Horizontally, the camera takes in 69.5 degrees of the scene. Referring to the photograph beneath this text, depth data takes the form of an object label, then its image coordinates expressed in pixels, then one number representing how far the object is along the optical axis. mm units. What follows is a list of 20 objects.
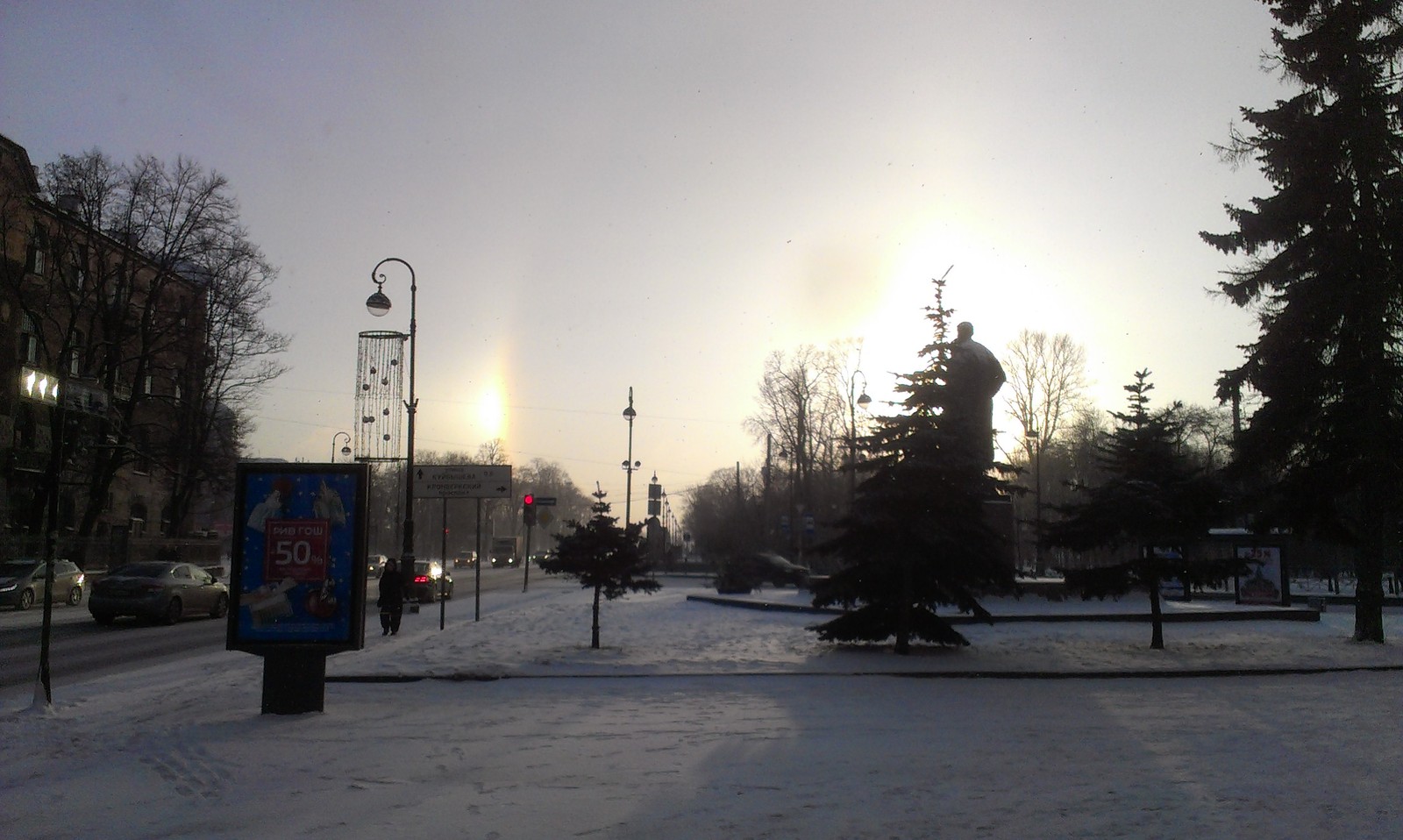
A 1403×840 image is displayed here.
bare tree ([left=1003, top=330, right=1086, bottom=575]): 63438
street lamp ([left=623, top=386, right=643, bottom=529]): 41625
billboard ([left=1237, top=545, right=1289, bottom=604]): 27938
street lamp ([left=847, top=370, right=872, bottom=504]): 55156
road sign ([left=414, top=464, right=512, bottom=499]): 22375
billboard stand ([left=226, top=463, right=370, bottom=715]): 11039
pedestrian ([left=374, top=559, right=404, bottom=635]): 21531
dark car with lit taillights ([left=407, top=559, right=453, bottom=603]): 32406
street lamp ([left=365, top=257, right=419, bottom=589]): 26625
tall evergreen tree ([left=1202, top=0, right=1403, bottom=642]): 20766
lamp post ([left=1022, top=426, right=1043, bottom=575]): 20031
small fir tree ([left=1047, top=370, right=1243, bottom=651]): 18953
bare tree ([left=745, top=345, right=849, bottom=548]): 65438
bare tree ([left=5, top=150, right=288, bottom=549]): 41062
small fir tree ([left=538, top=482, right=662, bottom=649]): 18188
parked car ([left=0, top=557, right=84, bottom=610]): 29688
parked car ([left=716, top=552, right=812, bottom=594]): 37031
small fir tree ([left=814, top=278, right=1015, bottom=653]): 17547
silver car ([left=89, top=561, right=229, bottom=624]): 23891
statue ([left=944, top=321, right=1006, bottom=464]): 18281
